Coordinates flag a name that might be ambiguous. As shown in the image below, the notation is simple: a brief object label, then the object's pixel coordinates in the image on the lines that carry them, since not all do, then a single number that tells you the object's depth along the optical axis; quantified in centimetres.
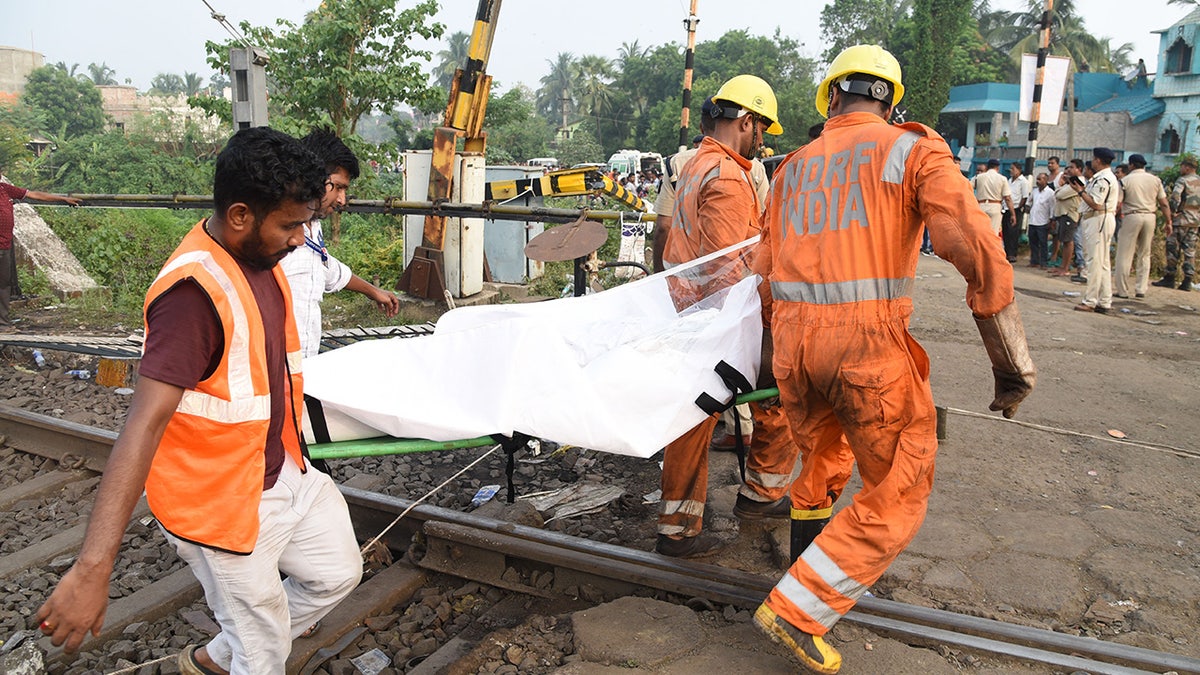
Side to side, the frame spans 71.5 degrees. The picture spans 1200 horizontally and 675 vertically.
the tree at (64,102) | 5147
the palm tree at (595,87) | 7588
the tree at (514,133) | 3878
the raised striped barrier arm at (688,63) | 1634
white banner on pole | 1712
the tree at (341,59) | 1479
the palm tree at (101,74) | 11450
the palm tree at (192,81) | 10056
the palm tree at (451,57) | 9556
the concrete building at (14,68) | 7431
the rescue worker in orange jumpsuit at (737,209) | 396
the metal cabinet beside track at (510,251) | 1242
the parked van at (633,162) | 3350
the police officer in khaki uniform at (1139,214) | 1078
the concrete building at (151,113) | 3656
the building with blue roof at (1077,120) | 3306
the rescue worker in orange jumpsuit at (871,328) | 262
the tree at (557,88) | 10654
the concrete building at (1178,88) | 2939
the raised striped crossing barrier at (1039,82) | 1670
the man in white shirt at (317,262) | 350
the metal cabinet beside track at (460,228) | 941
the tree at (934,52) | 3391
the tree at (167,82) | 10913
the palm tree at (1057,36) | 4769
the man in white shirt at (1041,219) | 1435
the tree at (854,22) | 5144
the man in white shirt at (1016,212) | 1575
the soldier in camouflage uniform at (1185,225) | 1172
